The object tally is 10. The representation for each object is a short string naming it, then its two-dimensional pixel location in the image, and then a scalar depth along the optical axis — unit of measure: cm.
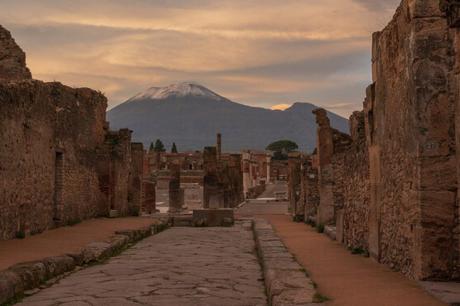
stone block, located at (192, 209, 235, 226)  2170
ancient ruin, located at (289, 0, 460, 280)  706
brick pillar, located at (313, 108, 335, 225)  1764
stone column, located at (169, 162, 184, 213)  3284
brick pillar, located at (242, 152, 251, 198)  5324
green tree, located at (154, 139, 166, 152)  11127
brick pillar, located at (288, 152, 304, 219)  2375
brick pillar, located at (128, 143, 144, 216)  2464
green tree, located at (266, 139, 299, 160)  12636
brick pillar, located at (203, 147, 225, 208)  2980
